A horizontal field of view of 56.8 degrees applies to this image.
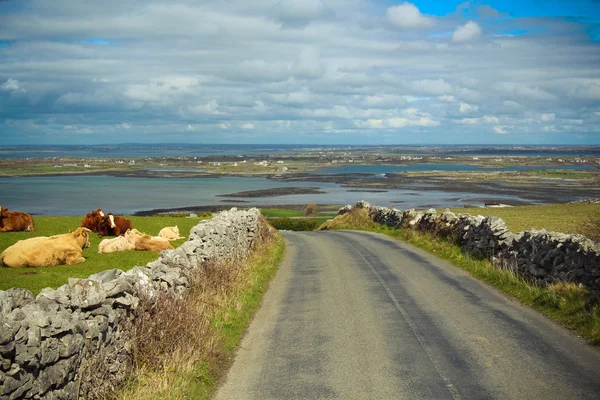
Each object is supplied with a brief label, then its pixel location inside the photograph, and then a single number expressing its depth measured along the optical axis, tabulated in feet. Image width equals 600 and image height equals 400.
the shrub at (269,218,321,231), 202.49
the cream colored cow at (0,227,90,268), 51.03
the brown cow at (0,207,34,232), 76.54
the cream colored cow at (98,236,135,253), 63.41
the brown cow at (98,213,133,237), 79.25
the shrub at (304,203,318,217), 272.70
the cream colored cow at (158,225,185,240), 74.79
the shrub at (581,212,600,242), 77.01
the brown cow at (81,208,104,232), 80.79
